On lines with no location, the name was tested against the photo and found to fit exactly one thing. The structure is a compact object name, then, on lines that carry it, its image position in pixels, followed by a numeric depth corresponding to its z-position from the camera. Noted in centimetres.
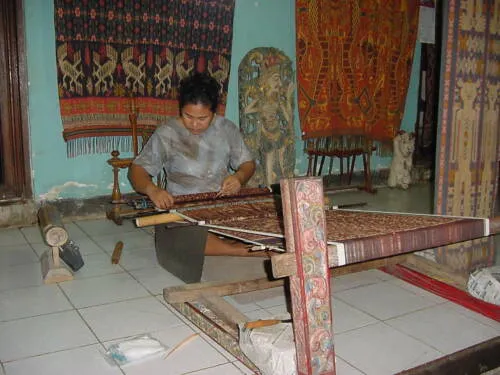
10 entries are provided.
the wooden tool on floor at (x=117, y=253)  322
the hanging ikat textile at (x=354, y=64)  524
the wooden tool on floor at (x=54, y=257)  286
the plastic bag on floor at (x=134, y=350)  200
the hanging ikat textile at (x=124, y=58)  415
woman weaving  299
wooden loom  153
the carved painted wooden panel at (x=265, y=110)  494
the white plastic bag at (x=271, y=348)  166
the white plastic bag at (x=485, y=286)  248
